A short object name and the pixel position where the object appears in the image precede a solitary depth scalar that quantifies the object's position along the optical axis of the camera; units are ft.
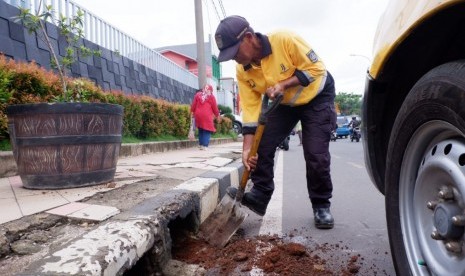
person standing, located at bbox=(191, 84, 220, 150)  29.60
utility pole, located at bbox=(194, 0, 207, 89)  35.45
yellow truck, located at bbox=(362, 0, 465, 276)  4.01
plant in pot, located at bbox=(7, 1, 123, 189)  9.64
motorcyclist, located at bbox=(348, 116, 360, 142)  66.64
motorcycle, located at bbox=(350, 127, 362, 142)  66.39
